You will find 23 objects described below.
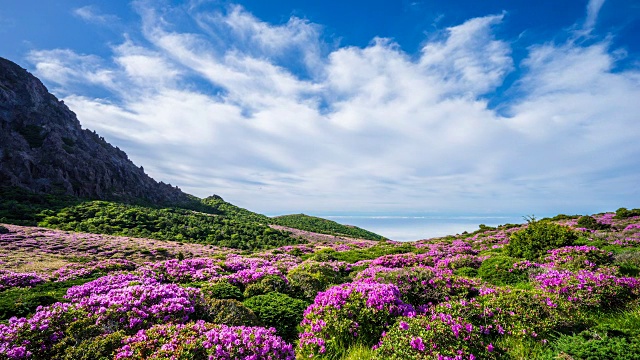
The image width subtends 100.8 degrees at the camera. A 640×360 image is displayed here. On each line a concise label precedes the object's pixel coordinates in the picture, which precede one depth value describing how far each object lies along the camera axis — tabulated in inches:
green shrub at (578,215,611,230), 1042.1
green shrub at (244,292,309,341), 297.8
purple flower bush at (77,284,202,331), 245.1
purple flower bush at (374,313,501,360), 196.1
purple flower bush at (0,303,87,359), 200.5
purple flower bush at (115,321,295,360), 180.9
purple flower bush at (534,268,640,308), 302.5
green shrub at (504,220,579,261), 618.2
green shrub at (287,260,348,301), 440.8
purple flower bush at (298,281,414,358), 232.3
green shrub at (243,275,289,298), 409.9
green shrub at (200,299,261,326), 271.9
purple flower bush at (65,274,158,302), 348.2
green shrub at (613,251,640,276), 417.4
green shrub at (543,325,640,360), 181.9
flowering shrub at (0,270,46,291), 476.3
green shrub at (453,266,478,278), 518.9
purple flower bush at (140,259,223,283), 488.1
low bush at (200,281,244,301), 373.2
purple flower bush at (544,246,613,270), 466.3
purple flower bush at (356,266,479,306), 356.2
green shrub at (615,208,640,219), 1232.2
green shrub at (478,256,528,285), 464.3
